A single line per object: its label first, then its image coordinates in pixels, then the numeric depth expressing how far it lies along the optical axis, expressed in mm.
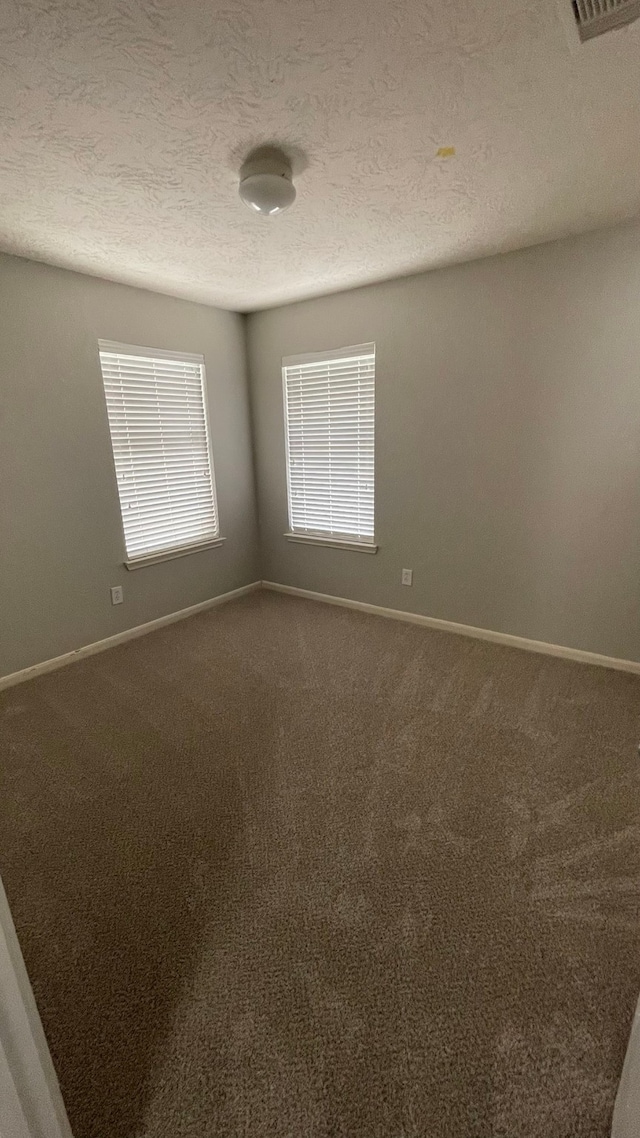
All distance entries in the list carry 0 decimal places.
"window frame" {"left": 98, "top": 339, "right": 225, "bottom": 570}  3045
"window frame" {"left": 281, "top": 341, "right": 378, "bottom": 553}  3314
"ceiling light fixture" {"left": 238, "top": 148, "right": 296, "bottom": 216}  1689
